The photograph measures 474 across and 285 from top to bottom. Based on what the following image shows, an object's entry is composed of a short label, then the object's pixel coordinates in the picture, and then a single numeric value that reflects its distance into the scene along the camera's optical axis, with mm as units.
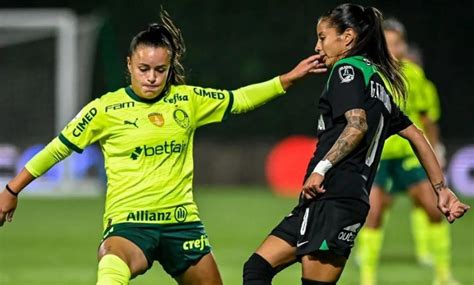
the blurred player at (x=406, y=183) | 20531
